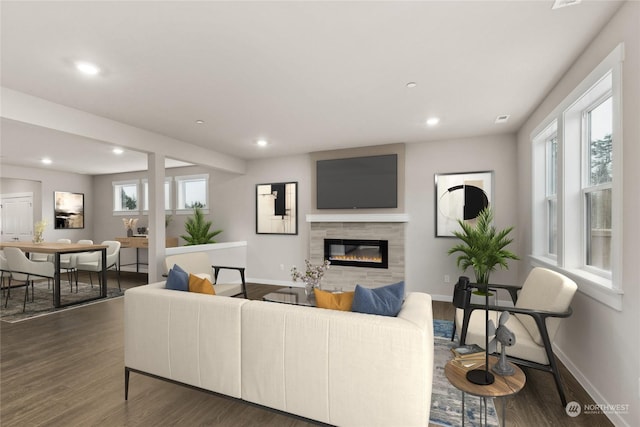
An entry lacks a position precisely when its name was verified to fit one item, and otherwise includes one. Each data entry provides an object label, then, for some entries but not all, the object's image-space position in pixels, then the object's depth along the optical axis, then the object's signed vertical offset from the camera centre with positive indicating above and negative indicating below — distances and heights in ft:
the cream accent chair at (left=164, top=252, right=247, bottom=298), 12.83 -2.41
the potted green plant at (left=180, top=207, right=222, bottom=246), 21.17 -1.21
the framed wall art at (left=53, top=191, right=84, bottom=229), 25.58 +0.47
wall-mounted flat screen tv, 17.40 +1.78
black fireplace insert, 17.47 -2.26
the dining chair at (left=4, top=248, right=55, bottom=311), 15.20 -2.53
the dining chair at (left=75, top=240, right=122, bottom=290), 18.12 -2.62
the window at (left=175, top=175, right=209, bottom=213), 23.08 +1.69
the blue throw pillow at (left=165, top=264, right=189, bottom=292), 7.67 -1.65
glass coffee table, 10.66 -3.02
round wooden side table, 5.01 -2.86
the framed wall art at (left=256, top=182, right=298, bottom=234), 20.15 +0.38
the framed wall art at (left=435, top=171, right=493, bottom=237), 15.76 +0.81
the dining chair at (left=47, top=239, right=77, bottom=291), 17.52 -2.69
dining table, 15.05 -1.82
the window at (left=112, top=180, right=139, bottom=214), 26.32 +1.49
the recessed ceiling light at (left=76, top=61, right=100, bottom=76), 8.46 +4.07
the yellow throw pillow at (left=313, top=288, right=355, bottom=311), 6.18 -1.74
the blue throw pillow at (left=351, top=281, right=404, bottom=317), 5.75 -1.67
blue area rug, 6.55 -4.37
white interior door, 25.16 -0.16
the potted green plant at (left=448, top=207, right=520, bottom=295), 13.61 -1.59
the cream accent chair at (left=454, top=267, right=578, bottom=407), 7.17 -2.80
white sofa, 4.86 -2.50
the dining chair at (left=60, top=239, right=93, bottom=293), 18.16 -2.73
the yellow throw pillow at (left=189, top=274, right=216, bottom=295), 7.64 -1.76
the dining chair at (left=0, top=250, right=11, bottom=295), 15.97 -2.65
